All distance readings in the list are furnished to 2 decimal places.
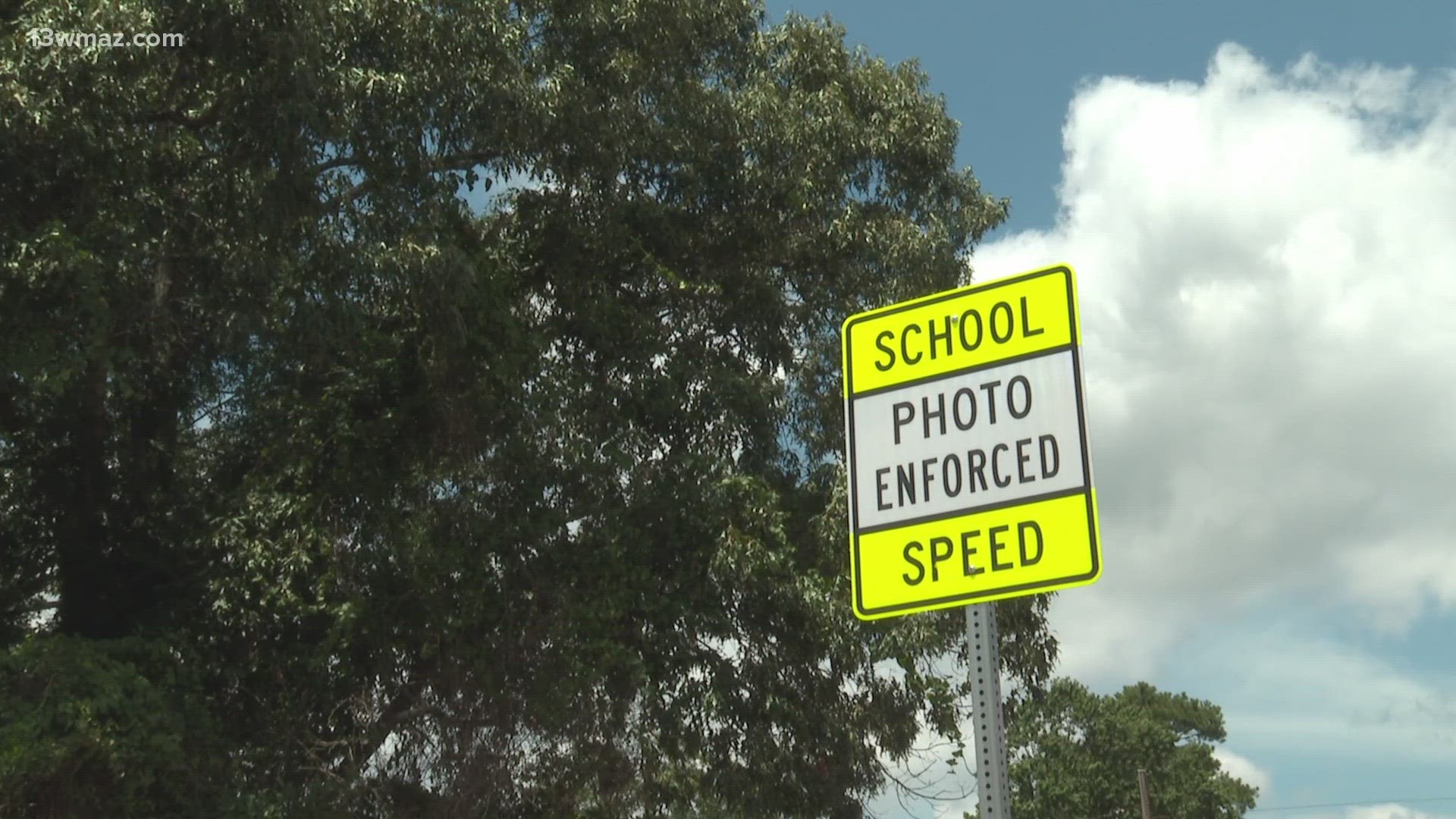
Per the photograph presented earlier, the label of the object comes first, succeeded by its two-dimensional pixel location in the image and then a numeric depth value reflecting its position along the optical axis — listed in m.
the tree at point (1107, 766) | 58.19
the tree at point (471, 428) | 11.56
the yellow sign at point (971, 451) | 3.26
